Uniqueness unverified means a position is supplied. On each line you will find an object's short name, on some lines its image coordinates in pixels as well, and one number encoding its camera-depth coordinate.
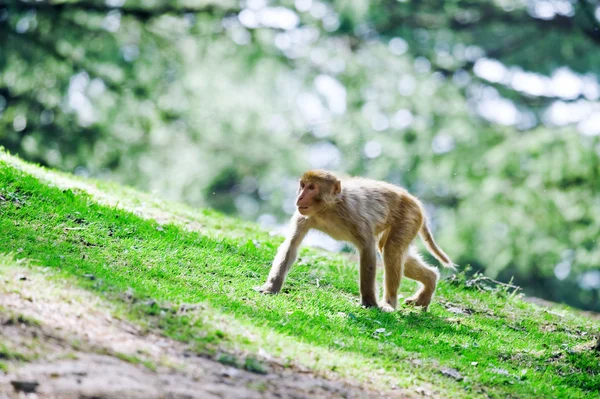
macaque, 14.95
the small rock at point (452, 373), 12.23
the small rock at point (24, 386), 8.56
